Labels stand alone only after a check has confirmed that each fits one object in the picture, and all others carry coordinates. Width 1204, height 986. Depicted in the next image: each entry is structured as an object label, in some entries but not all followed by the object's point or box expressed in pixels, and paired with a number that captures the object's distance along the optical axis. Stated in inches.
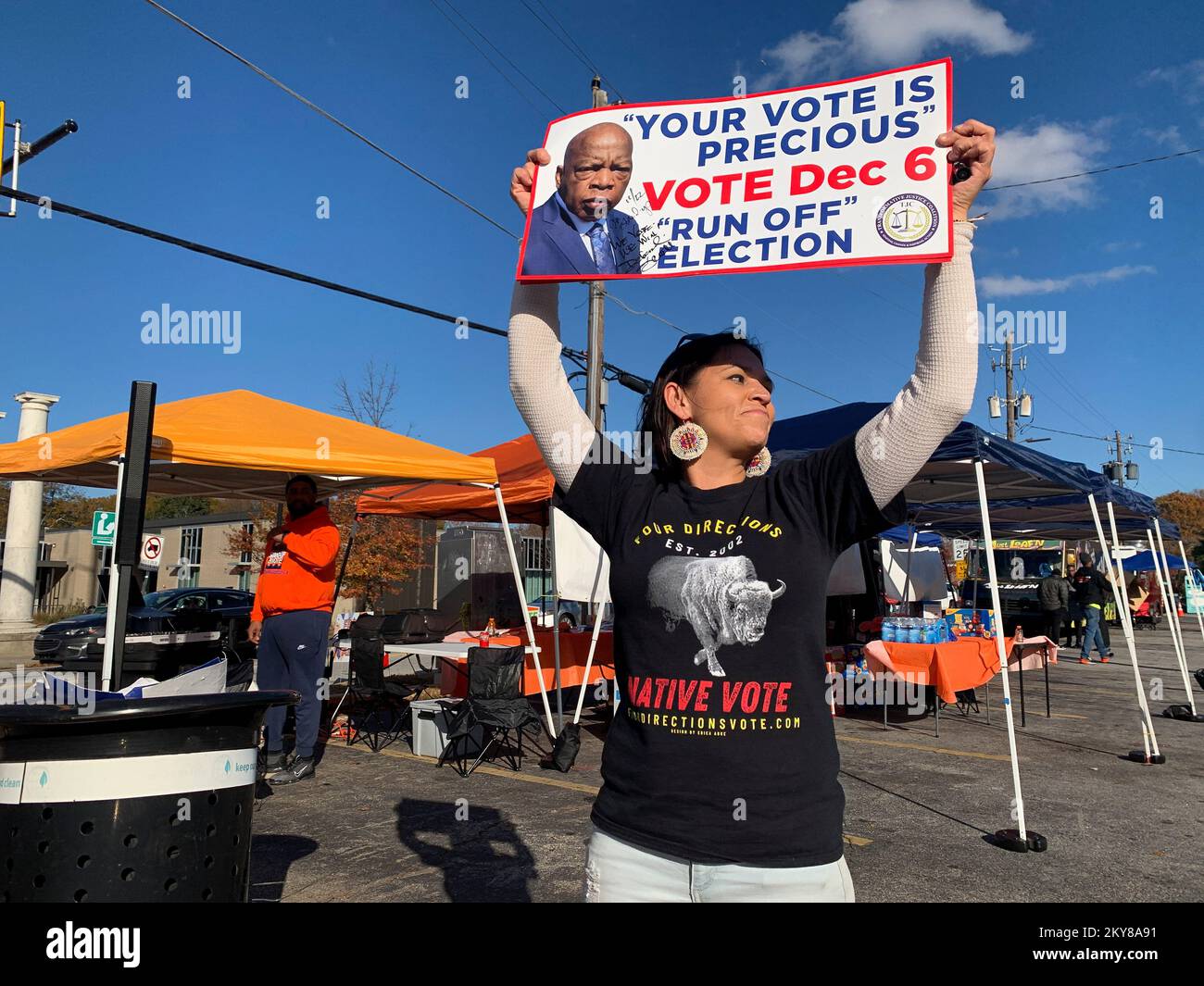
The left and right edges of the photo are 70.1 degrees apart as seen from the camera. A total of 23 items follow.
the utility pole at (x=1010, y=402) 1414.9
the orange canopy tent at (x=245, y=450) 250.5
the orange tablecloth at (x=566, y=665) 350.9
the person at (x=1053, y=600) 705.0
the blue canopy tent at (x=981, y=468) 244.2
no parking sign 623.3
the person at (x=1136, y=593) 1070.4
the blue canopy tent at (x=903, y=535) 616.4
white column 724.7
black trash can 78.7
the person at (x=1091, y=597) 690.2
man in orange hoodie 263.0
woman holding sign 60.5
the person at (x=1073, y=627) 838.0
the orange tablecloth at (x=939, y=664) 341.4
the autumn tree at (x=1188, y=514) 2098.3
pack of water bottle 351.9
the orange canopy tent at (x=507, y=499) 358.9
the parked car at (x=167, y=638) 291.6
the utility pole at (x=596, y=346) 575.5
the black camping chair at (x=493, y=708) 284.2
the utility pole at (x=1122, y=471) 866.8
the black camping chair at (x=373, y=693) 337.1
